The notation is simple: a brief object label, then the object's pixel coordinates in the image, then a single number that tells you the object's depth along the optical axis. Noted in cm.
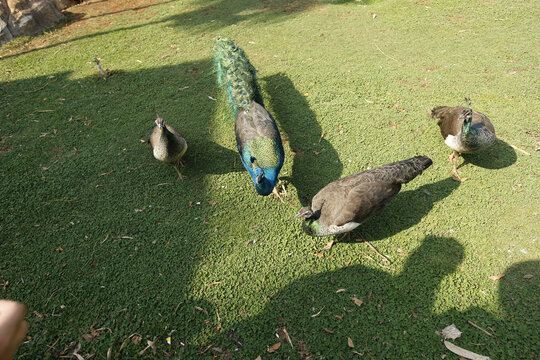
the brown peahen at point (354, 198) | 304
